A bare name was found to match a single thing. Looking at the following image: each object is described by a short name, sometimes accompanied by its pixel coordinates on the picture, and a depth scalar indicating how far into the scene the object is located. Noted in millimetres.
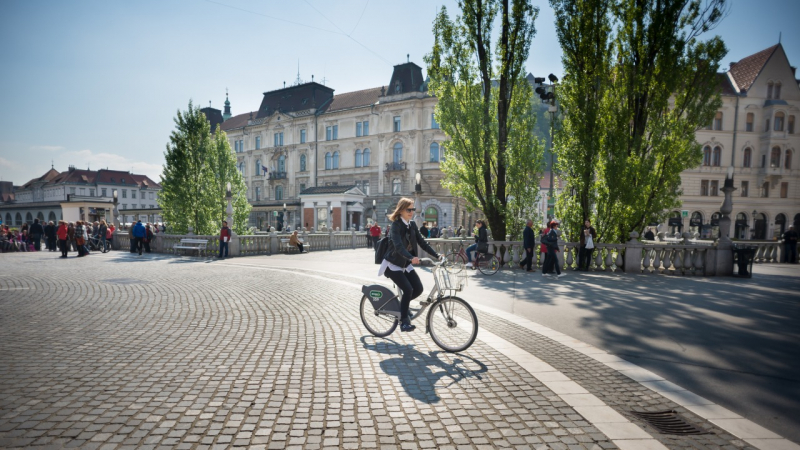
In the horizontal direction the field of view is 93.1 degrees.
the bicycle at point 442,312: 4891
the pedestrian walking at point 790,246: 17484
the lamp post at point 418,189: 15339
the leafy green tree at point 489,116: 14656
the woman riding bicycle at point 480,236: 12592
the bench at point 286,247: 20506
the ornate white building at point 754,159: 40656
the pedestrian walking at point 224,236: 17547
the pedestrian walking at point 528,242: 12336
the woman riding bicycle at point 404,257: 5137
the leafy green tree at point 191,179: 22969
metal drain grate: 3053
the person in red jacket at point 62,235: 17219
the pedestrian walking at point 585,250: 12664
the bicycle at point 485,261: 11609
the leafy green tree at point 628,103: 13141
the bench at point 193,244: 18512
